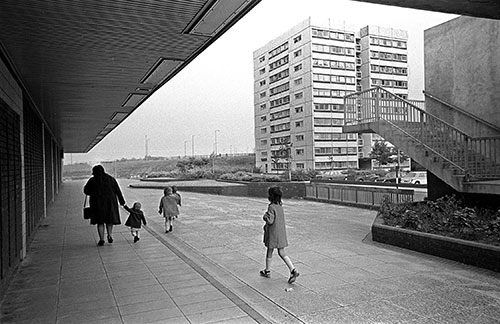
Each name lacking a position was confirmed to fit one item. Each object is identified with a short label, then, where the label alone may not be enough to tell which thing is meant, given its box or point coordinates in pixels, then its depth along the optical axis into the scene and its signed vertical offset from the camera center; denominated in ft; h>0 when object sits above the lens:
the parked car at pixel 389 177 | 105.38 -4.00
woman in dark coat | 28.43 -2.19
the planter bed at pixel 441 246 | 21.42 -4.98
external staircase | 33.73 +1.83
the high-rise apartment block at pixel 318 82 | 195.72 +42.42
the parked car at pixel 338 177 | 116.35 -3.90
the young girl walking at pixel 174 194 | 36.92 -2.59
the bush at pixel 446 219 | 23.89 -3.81
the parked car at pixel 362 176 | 114.67 -3.81
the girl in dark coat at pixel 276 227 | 19.22 -2.98
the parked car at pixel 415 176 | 110.38 -4.11
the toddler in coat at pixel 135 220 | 30.09 -3.89
